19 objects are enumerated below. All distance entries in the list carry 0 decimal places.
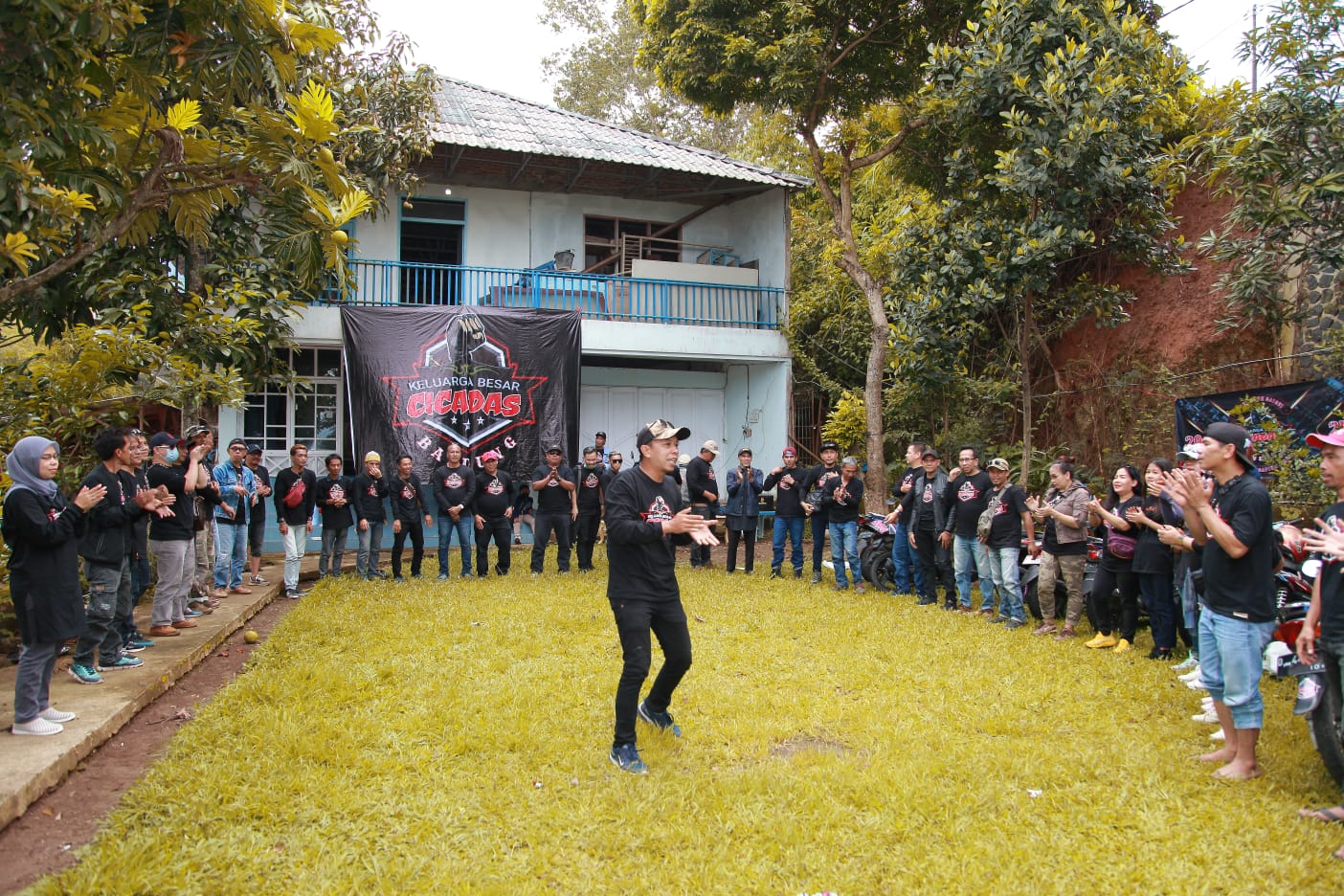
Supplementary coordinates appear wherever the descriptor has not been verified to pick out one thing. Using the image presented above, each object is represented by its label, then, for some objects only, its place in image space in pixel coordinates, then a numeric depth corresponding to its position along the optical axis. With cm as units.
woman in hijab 493
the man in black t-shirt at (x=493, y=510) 1145
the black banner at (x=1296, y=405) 823
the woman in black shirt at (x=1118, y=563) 738
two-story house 1469
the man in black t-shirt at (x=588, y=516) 1187
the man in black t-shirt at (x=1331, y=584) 402
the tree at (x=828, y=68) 1288
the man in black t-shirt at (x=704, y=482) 1172
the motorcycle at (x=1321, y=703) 423
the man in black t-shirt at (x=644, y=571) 481
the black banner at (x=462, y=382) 1326
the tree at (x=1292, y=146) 783
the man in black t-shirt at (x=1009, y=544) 863
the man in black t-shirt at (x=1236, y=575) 447
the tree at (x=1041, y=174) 1002
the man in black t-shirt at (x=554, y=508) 1169
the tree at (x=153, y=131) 383
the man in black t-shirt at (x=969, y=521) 916
